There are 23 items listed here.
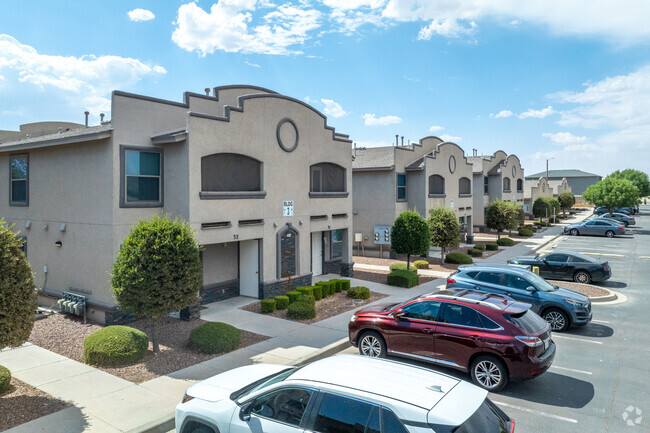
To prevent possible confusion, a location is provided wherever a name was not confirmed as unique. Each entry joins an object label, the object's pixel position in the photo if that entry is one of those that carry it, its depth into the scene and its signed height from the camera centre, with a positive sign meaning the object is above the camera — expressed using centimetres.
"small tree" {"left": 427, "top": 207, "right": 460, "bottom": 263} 2450 -85
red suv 861 -259
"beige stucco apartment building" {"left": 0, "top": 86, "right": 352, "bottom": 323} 1355 +95
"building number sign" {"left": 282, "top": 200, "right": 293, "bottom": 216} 1750 +28
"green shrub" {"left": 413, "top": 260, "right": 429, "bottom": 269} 2422 -283
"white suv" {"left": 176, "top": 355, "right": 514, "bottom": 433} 457 -215
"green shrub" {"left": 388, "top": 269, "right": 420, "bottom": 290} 1941 -292
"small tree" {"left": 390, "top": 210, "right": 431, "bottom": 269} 2136 -102
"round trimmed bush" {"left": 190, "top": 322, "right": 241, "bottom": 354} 1084 -312
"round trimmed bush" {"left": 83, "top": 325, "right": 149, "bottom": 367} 996 -306
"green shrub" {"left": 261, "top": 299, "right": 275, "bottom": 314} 1476 -309
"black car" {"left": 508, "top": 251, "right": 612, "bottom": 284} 1947 -244
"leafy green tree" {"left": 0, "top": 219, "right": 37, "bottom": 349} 750 -137
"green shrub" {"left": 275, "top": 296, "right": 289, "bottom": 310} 1523 -308
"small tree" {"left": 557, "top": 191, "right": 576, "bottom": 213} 6662 +204
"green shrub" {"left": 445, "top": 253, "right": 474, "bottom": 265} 2531 -263
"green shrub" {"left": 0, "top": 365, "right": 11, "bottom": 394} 826 -311
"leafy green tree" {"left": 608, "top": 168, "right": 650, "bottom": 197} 7869 +644
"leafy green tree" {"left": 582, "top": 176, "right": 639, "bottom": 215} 5050 +226
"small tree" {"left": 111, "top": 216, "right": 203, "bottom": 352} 1055 -137
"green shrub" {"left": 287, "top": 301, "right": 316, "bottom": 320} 1424 -318
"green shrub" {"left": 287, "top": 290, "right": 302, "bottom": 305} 1573 -295
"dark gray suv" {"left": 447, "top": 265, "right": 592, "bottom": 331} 1279 -241
